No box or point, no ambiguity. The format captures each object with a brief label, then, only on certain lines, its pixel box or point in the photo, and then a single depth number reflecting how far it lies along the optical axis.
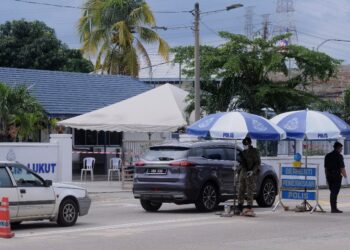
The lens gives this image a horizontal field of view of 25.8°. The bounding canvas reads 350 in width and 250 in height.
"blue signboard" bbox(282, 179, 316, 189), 20.27
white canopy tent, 30.84
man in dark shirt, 19.88
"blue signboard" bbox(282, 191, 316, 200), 20.33
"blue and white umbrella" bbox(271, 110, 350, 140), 19.50
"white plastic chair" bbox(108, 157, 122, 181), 32.76
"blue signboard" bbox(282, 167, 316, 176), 20.28
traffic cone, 13.87
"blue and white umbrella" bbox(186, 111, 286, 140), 18.72
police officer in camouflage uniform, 18.84
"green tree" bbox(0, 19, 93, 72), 55.84
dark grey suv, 19.03
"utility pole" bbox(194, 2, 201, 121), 31.47
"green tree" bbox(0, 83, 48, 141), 28.88
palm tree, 48.50
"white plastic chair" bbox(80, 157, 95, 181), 32.31
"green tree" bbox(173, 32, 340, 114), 36.47
